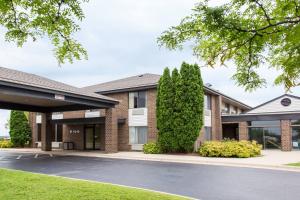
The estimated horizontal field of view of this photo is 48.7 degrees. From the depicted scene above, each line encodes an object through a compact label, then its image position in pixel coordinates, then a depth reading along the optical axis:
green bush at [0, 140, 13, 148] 36.38
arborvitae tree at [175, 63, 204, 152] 23.14
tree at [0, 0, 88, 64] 6.09
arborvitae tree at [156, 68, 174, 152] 23.67
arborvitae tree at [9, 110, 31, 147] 35.19
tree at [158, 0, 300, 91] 4.51
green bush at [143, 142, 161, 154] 24.22
